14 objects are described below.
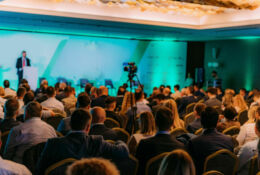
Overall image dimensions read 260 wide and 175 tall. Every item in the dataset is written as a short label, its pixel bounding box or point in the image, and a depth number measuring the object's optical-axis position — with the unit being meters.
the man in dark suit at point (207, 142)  3.71
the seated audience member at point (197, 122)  5.23
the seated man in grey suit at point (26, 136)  3.74
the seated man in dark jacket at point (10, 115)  4.35
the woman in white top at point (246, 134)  4.83
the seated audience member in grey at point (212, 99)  8.27
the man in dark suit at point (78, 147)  3.07
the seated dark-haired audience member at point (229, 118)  5.50
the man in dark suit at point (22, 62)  14.45
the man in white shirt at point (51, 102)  6.72
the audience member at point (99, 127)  4.12
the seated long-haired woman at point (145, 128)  4.09
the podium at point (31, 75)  12.20
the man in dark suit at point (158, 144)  3.42
